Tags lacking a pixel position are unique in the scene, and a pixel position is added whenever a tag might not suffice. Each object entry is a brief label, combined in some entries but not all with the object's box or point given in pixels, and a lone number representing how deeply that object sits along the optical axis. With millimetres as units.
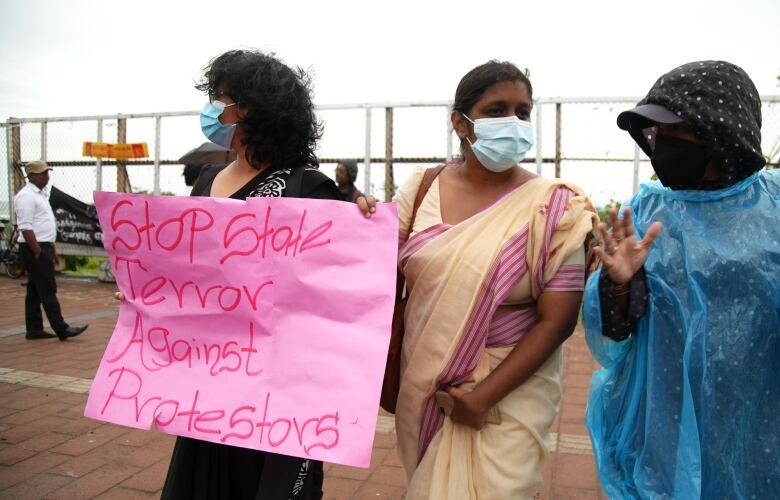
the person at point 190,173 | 6074
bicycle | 12086
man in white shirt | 6636
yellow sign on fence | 10250
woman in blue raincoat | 1641
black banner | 11031
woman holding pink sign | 1987
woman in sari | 1820
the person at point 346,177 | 7184
